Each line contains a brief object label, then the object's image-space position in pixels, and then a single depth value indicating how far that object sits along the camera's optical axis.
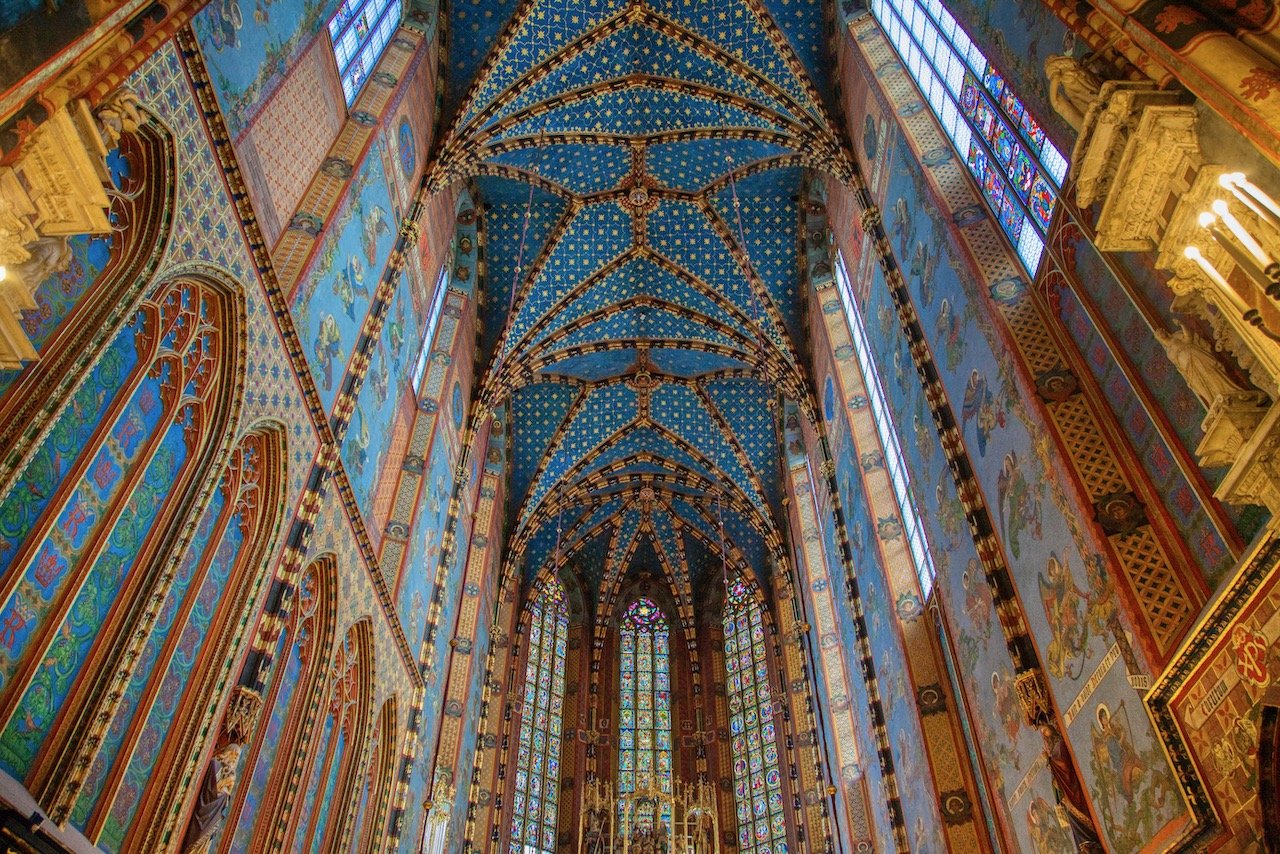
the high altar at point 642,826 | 16.28
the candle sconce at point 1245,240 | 4.75
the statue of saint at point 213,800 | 8.02
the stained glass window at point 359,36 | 12.19
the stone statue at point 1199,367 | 5.45
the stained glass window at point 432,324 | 15.93
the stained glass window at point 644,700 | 22.92
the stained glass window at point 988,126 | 9.01
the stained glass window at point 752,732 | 20.92
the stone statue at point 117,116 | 6.17
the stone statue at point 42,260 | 5.84
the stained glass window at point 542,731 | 20.89
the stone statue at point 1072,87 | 6.24
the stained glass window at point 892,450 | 13.14
